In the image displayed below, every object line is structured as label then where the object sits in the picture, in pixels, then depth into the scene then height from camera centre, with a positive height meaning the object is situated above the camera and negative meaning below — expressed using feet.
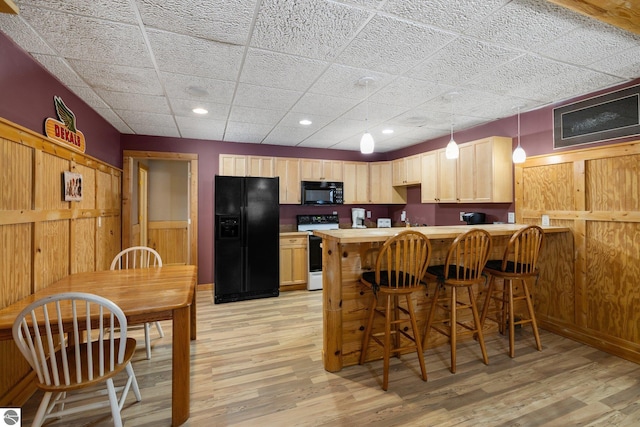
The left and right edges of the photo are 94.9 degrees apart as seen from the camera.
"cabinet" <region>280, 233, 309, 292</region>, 15.30 -2.41
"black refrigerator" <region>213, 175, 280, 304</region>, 13.60 -1.07
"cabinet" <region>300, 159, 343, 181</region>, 16.65 +2.65
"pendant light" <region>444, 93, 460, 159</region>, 9.71 +2.14
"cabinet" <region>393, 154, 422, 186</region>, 15.46 +2.45
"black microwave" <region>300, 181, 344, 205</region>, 16.43 +1.30
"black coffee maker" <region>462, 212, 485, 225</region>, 12.63 -0.15
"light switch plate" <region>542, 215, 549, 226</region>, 10.41 -0.21
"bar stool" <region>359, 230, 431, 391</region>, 7.02 -1.67
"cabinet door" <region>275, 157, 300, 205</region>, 16.19 +2.08
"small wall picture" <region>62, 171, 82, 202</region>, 8.27 +0.92
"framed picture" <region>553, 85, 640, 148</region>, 8.42 +2.97
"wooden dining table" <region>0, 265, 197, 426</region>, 5.71 -1.75
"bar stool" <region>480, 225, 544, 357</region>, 8.39 -1.60
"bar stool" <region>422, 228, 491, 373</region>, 7.63 -1.73
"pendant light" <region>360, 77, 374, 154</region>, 8.74 +2.15
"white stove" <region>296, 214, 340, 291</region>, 15.34 -2.50
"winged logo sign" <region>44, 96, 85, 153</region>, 7.77 +2.57
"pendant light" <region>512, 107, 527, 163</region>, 9.90 +1.99
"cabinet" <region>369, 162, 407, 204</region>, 17.72 +1.71
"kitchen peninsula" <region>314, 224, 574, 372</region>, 7.87 -2.10
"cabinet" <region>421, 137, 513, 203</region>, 11.43 +1.73
